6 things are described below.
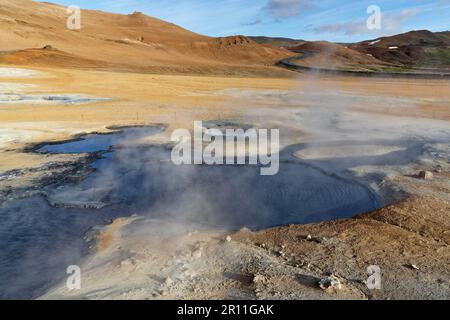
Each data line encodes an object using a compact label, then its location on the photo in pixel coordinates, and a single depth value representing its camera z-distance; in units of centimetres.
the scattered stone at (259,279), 453
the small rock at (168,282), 448
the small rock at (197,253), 516
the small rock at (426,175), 776
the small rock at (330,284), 436
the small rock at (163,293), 430
